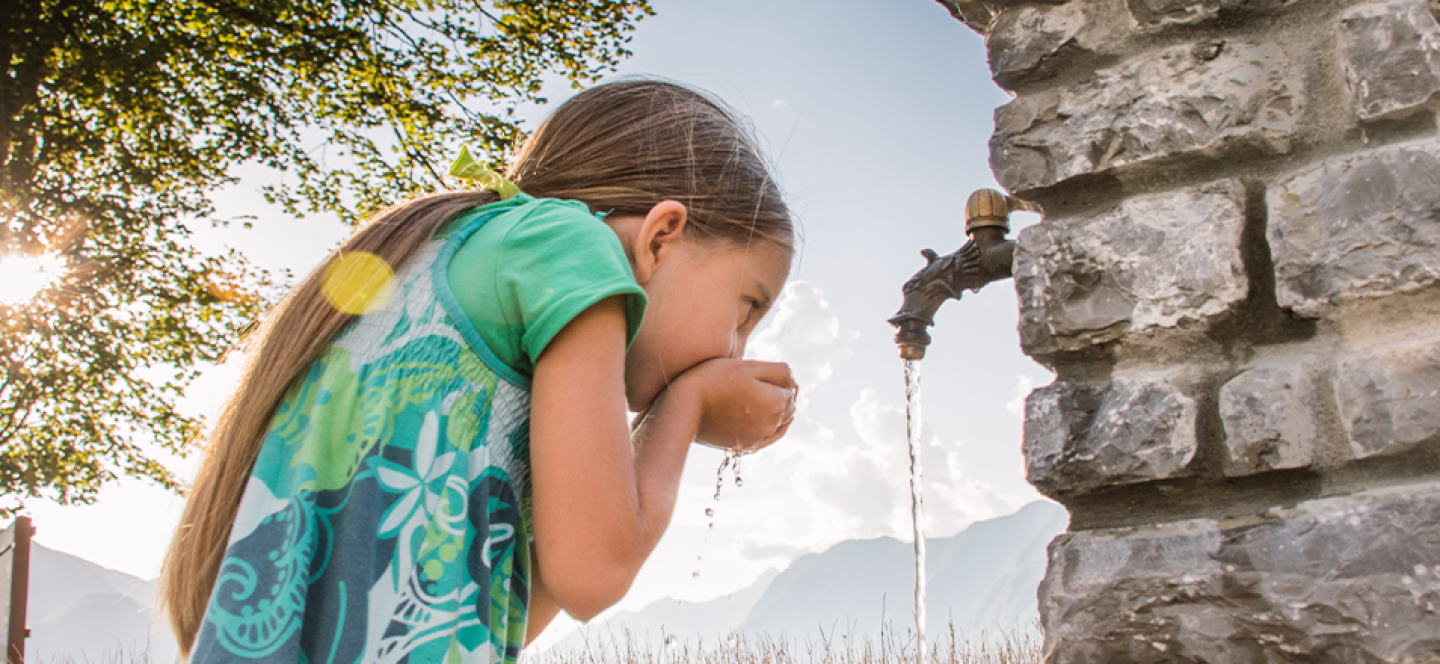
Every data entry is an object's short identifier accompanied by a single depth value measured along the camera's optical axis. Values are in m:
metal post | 6.86
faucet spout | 2.13
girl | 1.01
